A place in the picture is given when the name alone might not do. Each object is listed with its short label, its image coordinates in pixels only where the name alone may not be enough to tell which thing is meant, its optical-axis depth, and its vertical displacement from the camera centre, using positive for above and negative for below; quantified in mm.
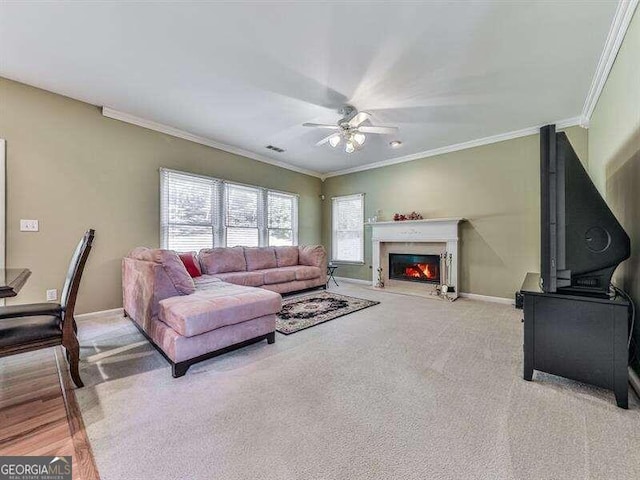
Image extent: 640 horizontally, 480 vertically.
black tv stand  1706 -699
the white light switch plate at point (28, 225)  3018 +151
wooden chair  1651 -572
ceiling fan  3389 +1457
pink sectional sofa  2117 -641
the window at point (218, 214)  4293 +473
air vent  5019 +1747
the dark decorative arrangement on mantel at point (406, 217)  5293 +450
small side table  5866 -804
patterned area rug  3252 -1041
